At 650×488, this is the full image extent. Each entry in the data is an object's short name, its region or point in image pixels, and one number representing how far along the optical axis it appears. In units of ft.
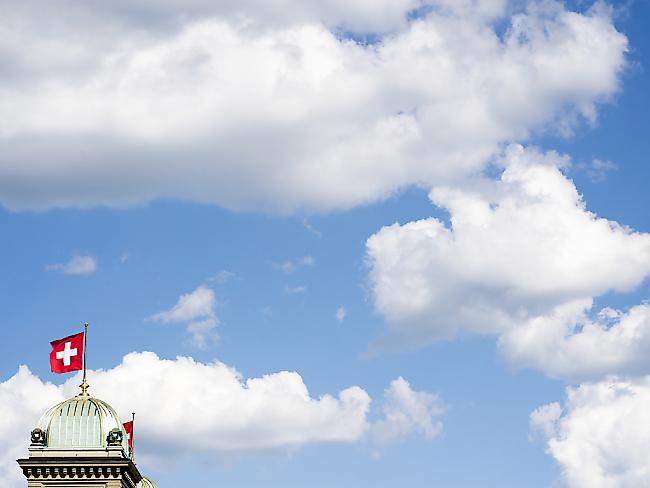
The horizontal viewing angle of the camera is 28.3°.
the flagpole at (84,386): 338.95
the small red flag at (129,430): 370.94
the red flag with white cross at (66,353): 343.26
